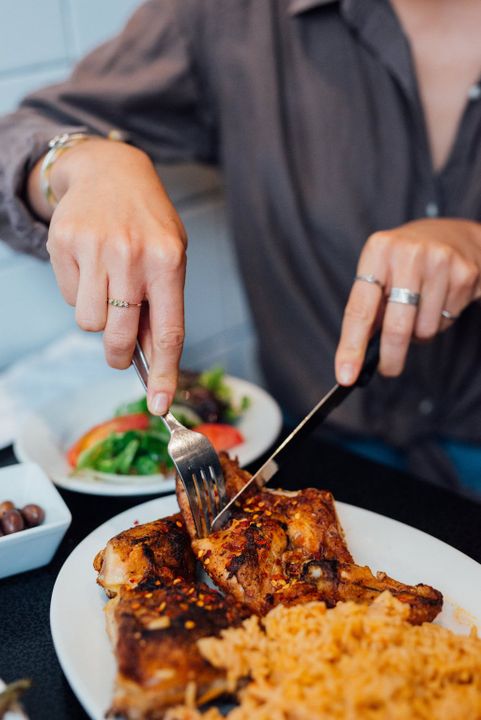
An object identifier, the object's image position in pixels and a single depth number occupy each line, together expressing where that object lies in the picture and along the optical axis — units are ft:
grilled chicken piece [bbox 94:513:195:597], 1.71
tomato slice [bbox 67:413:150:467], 2.37
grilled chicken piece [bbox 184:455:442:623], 1.69
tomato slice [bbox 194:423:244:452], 2.36
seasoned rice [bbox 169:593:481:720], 1.43
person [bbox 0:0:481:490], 2.73
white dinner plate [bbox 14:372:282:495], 2.15
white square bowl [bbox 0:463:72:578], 1.81
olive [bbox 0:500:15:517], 1.93
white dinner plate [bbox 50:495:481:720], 1.56
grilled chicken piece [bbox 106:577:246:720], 1.46
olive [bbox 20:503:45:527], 1.92
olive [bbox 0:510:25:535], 1.86
